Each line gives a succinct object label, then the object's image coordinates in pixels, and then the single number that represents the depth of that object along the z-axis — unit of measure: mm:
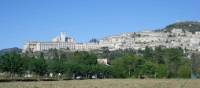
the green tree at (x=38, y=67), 121000
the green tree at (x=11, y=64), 112812
